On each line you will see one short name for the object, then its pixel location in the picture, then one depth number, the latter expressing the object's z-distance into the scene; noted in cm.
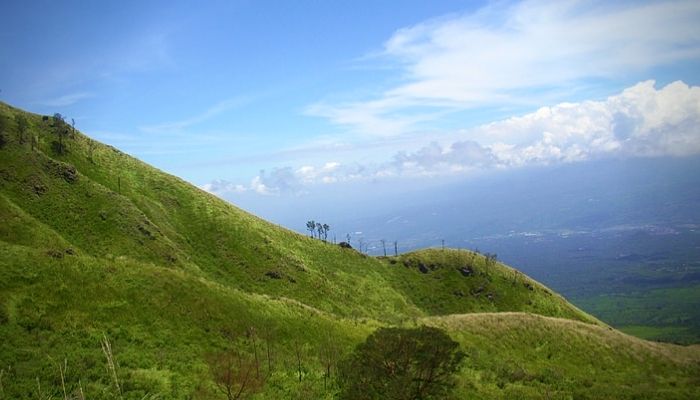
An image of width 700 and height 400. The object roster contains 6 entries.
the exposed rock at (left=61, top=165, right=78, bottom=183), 11006
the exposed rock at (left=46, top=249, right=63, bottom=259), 4035
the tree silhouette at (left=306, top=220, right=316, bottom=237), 18091
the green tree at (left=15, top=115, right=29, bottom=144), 11836
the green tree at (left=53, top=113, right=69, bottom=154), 12756
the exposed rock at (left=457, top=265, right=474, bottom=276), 15250
